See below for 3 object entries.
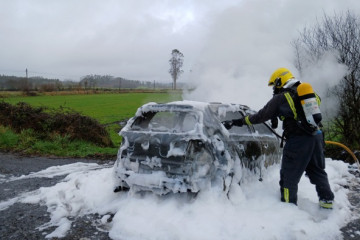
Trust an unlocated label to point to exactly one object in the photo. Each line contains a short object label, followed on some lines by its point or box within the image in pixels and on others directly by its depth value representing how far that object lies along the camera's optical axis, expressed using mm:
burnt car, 3781
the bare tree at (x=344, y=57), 8445
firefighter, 3930
